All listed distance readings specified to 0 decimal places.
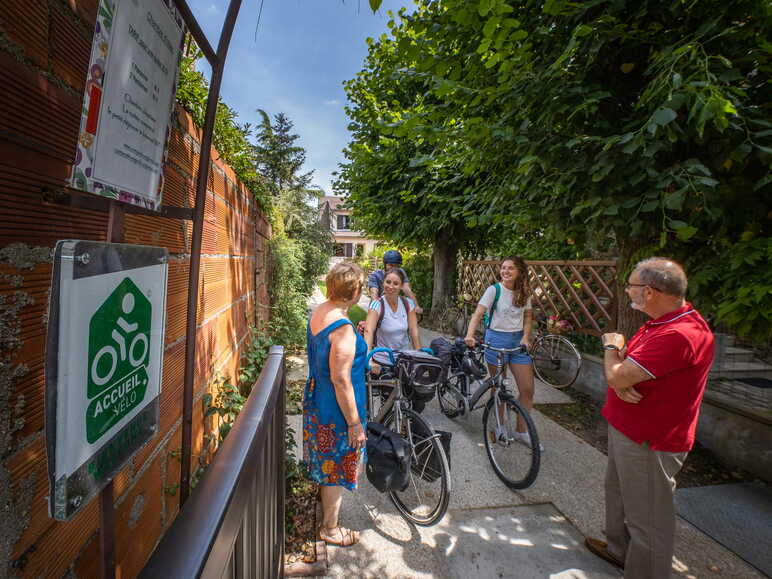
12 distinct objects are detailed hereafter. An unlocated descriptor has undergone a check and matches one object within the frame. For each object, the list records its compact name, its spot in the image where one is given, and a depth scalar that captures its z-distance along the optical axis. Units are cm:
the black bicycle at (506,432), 305
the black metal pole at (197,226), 113
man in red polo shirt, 187
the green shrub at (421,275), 1235
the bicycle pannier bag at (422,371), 270
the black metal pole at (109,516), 72
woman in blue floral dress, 210
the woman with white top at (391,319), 349
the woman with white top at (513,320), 367
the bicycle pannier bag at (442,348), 330
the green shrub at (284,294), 625
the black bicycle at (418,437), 256
